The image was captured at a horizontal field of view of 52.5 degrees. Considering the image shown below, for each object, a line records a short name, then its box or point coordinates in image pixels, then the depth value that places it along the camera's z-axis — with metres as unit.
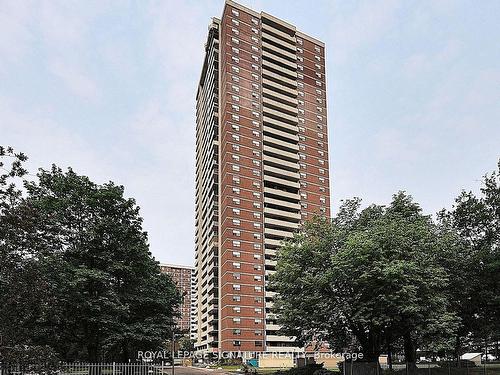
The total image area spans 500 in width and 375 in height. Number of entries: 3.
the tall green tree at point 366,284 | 29.84
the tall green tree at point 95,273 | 28.98
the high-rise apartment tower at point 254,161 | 90.25
